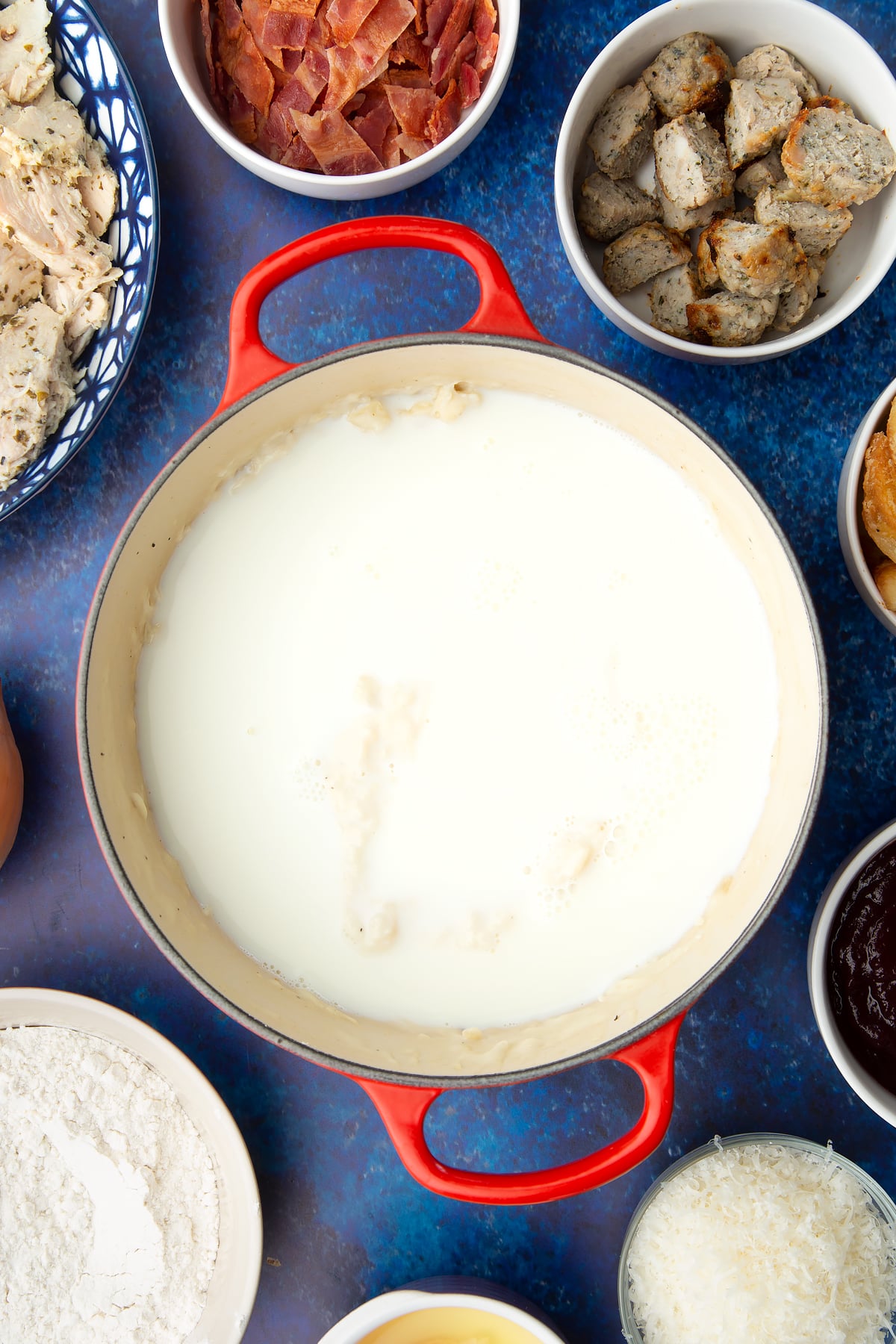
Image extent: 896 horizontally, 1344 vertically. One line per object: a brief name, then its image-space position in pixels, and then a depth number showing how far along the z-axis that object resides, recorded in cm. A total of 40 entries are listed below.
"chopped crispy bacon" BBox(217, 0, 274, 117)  95
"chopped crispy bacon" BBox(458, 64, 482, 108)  94
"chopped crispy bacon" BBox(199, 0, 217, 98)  97
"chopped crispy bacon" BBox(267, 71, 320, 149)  94
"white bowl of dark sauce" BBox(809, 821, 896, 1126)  91
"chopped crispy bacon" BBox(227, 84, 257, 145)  97
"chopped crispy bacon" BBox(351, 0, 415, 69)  92
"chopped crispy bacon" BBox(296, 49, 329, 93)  94
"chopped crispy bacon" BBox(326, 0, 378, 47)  91
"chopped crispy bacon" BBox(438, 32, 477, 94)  95
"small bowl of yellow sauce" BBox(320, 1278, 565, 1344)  94
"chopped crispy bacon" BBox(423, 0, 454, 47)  93
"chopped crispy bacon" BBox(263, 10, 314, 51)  93
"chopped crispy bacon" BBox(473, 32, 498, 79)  93
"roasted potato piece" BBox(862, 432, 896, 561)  88
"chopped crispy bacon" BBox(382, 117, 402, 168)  96
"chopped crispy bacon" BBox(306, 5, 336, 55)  94
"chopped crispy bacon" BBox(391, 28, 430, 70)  94
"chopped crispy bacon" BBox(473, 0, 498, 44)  93
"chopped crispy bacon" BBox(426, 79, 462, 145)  94
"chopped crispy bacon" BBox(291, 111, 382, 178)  93
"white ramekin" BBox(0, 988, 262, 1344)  97
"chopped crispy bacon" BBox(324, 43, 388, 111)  93
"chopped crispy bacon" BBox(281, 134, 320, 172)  95
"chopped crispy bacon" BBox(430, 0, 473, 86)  94
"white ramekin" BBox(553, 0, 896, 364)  90
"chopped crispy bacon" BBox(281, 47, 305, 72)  95
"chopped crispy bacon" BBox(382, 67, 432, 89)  96
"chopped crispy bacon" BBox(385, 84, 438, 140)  94
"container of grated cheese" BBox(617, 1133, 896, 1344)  96
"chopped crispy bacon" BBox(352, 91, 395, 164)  95
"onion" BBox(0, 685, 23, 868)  97
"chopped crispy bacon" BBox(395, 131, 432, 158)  96
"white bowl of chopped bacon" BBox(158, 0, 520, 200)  92
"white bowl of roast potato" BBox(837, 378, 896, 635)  89
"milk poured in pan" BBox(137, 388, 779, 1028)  94
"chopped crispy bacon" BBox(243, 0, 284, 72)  94
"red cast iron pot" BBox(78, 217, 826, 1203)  82
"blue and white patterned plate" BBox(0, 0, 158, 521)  95
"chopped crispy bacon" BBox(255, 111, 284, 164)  97
